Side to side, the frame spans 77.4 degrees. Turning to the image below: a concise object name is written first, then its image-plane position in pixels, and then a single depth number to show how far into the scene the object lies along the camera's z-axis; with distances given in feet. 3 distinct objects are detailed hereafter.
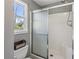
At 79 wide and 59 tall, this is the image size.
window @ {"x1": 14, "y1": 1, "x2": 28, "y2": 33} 4.49
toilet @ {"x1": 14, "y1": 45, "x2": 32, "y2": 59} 3.34
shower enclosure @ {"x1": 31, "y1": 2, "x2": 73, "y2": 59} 3.92
